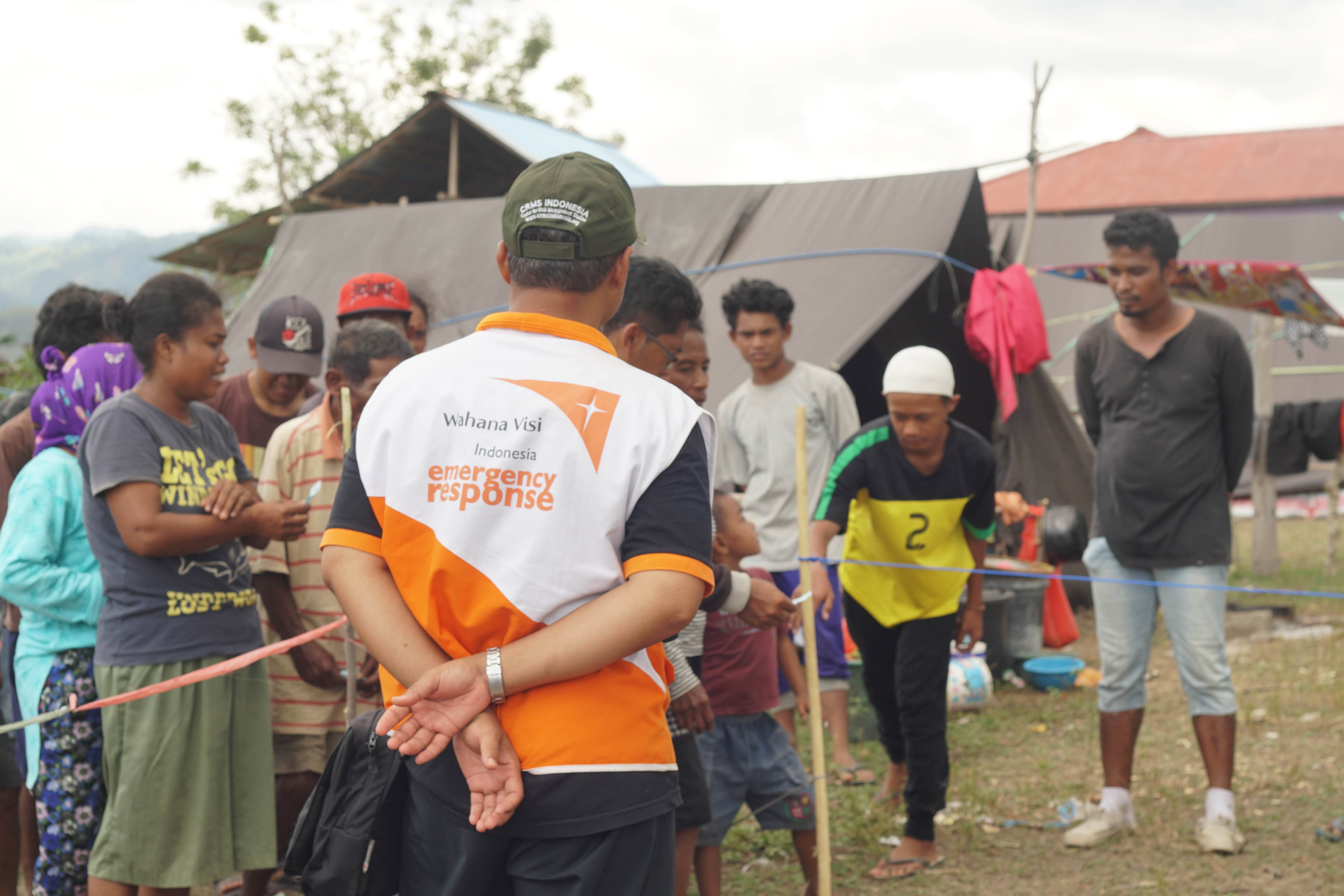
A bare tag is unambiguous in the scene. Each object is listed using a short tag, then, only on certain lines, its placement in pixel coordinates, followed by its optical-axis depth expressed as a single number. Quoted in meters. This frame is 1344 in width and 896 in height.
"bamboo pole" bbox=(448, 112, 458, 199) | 11.55
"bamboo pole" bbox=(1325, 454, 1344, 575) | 9.33
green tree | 22.41
